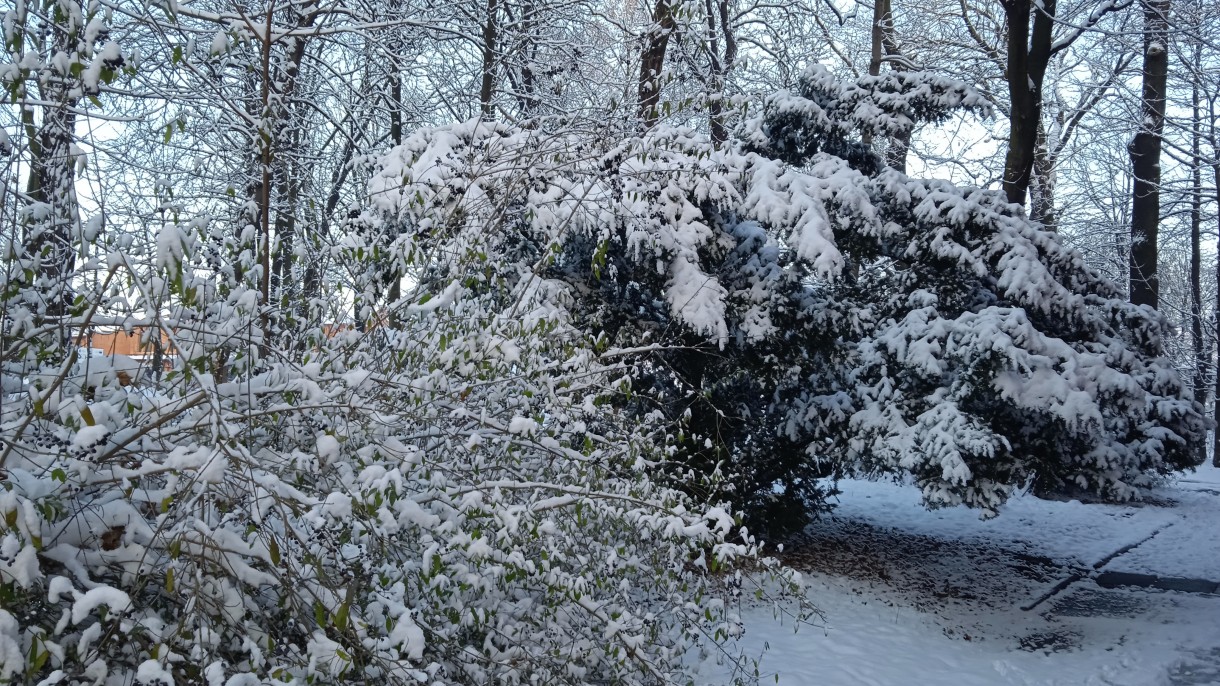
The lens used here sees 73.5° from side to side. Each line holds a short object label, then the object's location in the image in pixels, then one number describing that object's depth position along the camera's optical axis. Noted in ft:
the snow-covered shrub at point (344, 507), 7.82
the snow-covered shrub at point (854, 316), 20.83
